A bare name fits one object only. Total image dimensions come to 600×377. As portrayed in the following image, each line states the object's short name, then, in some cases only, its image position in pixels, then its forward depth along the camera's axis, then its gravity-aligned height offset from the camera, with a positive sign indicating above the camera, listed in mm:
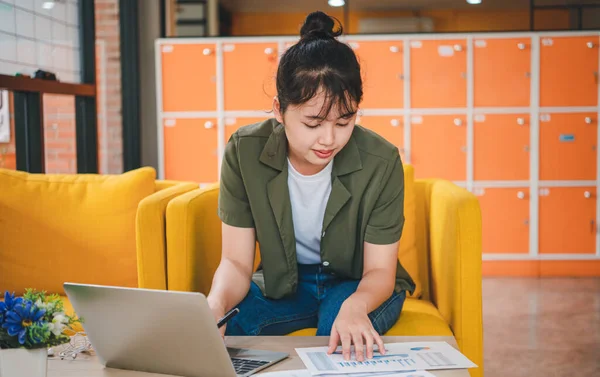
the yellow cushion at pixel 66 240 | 2350 -326
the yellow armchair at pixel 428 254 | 1812 -325
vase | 951 -296
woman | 1519 -185
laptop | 1030 -293
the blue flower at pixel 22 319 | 936 -235
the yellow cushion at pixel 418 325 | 1743 -472
